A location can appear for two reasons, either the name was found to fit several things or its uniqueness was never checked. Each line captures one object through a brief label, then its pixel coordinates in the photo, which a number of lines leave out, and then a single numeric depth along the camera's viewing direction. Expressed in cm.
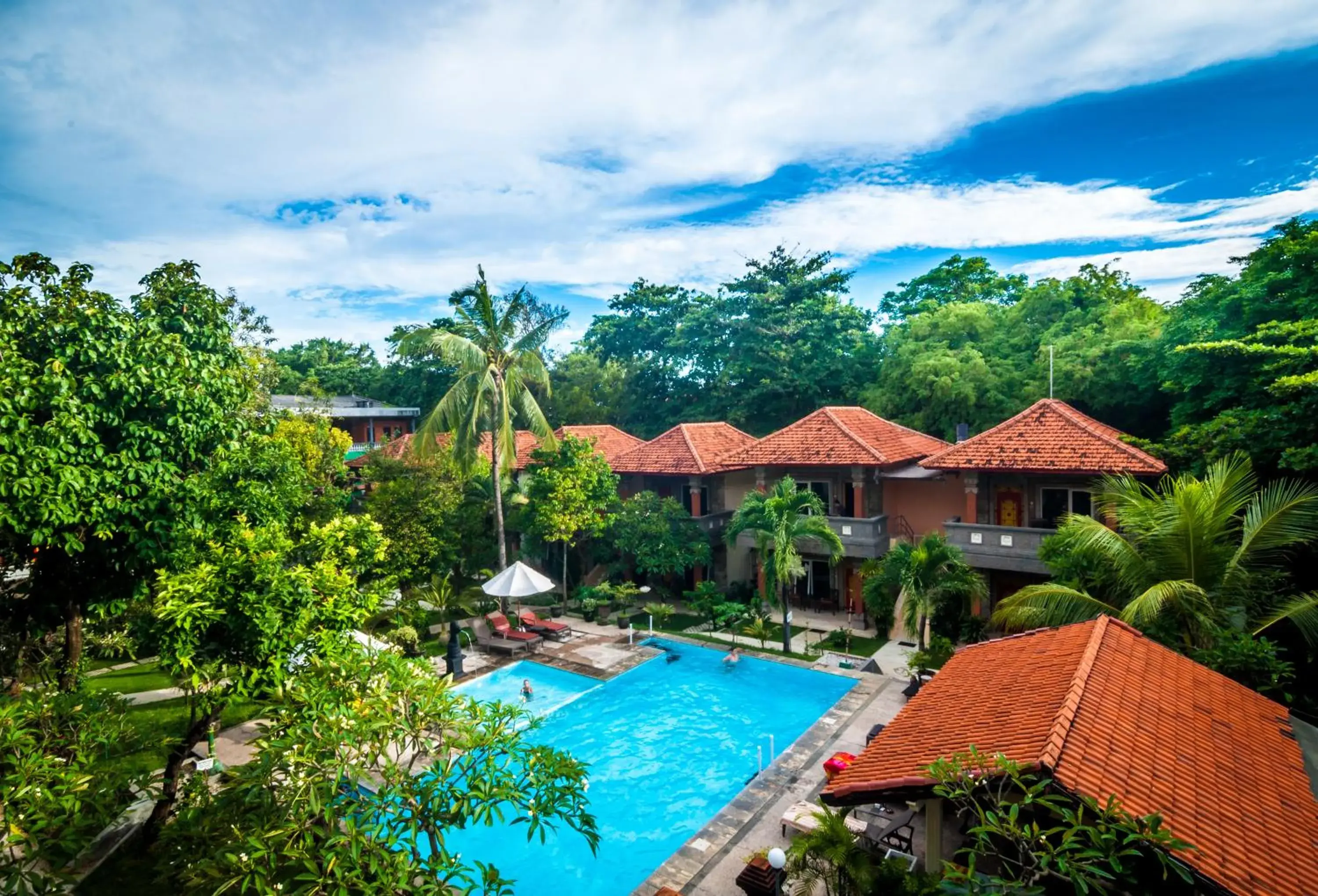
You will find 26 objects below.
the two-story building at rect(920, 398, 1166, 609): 1730
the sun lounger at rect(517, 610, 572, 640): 2025
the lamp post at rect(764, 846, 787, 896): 748
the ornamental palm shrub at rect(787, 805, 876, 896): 716
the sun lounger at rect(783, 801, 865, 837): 999
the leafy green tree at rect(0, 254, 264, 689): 765
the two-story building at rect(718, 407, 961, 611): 2105
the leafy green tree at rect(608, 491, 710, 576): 2233
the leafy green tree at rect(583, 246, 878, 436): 3027
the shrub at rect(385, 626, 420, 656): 1725
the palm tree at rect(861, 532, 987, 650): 1628
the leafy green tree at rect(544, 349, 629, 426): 3712
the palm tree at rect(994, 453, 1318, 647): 1062
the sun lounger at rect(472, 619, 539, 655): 1901
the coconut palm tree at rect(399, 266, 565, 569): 2084
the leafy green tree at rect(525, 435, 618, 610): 2206
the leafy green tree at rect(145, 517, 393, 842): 710
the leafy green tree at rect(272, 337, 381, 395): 4717
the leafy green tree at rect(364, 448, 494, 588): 2066
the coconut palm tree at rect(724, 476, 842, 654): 1773
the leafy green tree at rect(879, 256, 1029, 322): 3791
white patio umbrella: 1853
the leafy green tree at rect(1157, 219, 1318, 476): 1313
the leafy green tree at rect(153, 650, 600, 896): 442
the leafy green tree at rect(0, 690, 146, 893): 490
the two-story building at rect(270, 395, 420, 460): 3651
